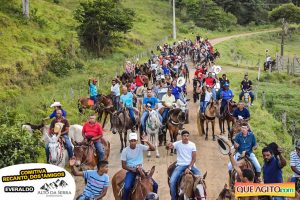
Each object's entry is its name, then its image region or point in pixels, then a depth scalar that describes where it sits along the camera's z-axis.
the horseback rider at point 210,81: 19.99
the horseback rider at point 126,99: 16.12
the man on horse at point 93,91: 20.23
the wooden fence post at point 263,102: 26.21
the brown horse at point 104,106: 19.64
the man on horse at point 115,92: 20.14
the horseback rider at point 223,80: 20.37
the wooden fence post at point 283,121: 22.55
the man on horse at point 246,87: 22.22
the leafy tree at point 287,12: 52.84
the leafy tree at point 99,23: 36.50
